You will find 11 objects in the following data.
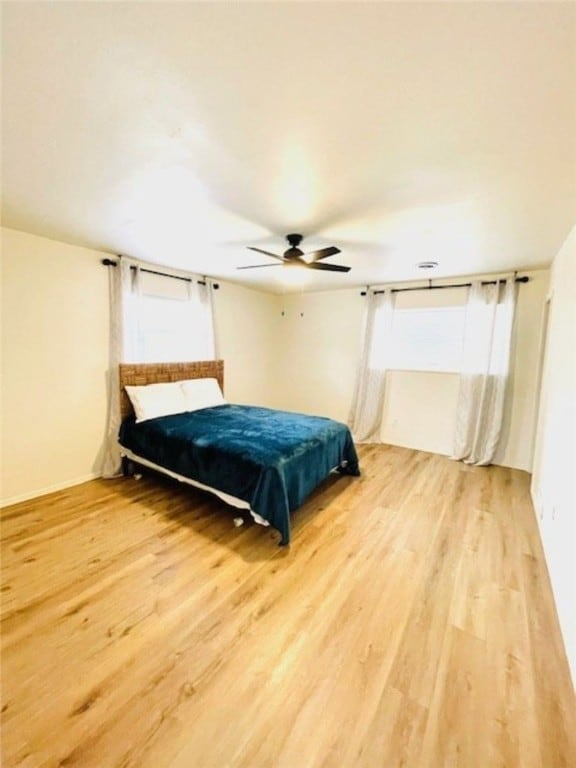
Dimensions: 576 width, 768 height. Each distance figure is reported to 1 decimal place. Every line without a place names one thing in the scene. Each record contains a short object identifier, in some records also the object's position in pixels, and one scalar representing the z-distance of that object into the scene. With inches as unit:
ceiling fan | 101.4
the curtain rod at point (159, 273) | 126.5
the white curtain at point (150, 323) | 130.6
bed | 90.7
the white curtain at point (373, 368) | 177.5
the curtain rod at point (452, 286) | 140.3
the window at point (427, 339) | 162.1
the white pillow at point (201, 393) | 148.6
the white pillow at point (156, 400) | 129.6
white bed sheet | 92.2
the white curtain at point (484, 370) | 143.7
